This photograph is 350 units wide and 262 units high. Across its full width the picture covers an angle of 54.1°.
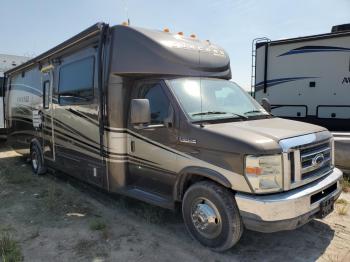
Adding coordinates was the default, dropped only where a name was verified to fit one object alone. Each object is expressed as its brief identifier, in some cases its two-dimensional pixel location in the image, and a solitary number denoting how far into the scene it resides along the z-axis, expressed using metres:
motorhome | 3.66
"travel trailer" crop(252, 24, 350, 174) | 8.92
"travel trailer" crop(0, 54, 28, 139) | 12.02
